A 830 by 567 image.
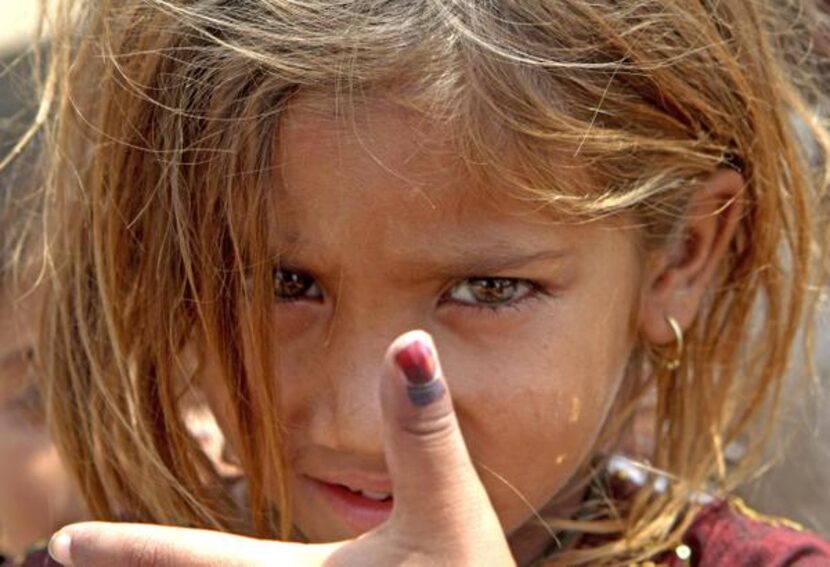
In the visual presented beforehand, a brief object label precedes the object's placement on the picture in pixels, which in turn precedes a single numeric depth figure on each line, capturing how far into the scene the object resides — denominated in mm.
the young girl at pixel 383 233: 728
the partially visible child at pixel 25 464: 951
